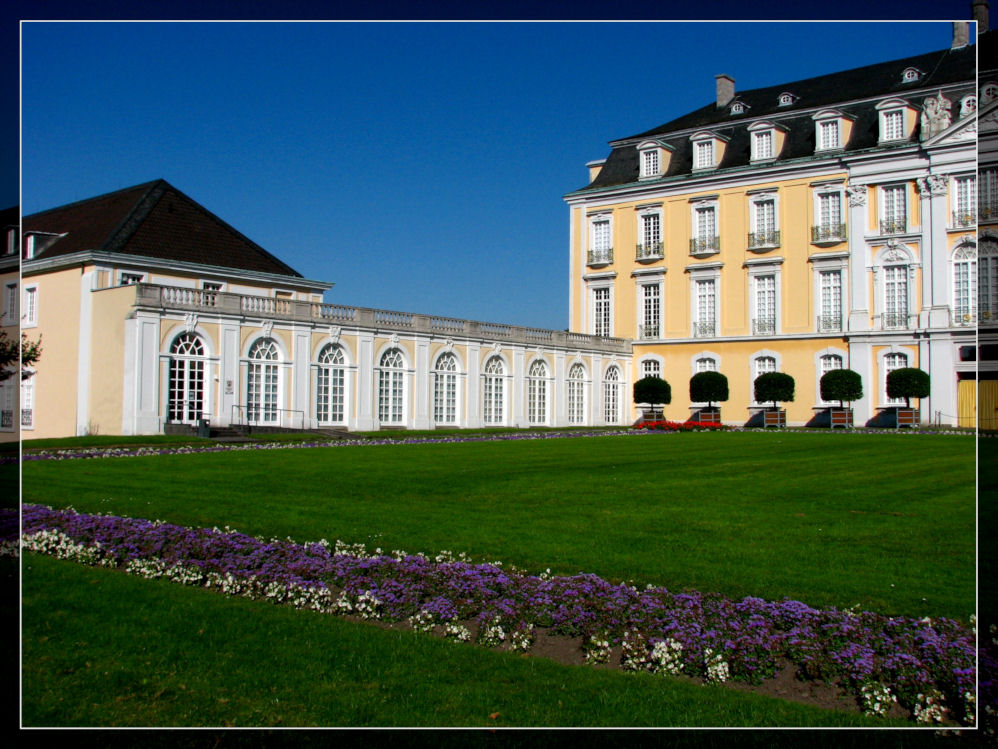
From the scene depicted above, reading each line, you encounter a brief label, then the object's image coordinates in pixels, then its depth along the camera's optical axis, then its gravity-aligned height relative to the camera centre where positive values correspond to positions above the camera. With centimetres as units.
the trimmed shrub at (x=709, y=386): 3678 +77
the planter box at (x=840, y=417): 3086 -40
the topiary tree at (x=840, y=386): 2969 +64
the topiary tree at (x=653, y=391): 3900 +60
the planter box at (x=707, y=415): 3734 -40
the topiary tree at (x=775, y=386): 3475 +73
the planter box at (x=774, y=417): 3500 -45
